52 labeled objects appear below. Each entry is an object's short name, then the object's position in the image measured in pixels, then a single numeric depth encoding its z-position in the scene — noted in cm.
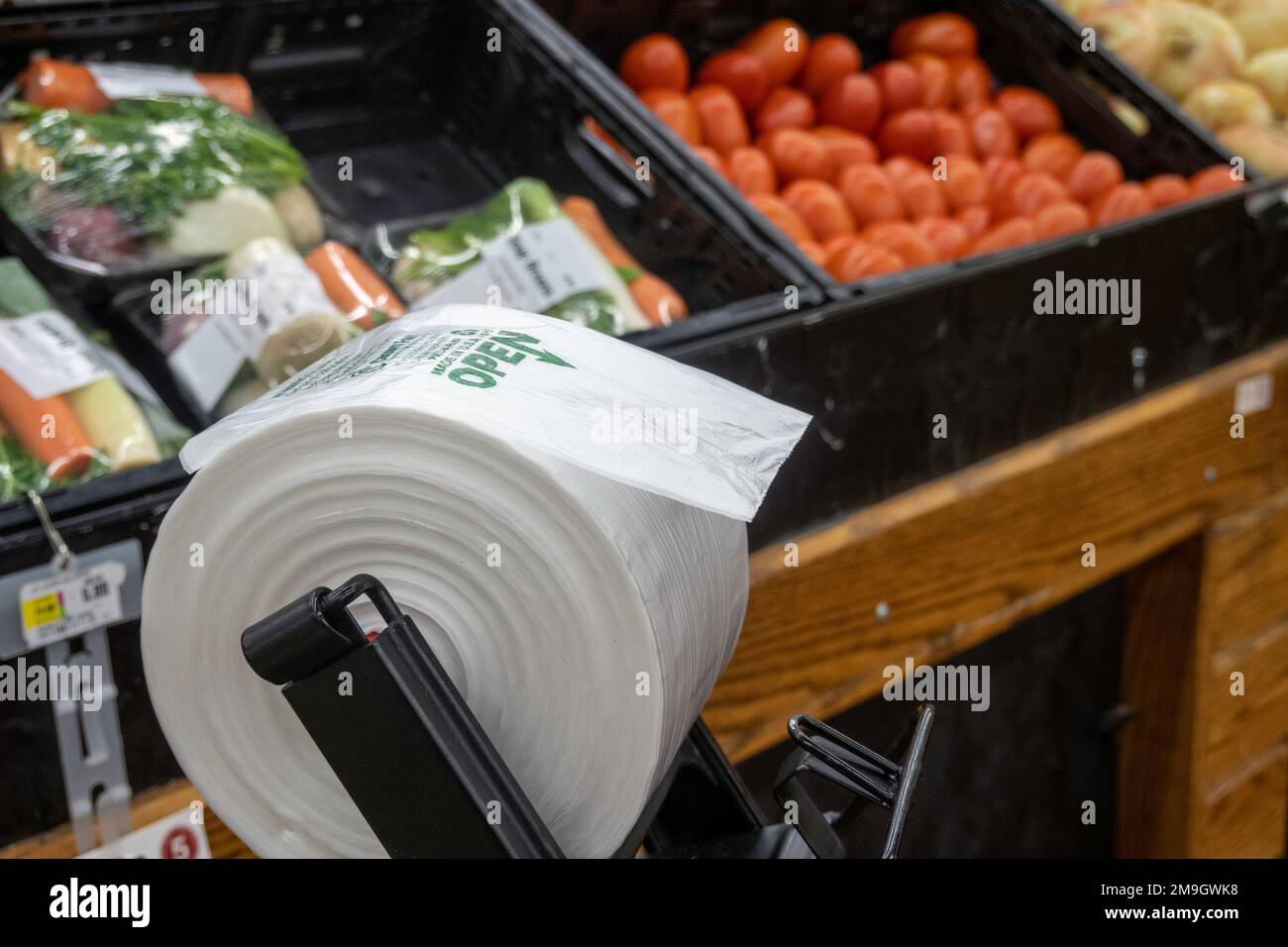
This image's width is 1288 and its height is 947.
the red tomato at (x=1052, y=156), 244
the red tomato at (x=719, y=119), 230
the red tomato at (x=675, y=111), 221
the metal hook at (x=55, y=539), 105
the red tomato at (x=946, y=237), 215
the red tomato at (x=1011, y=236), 215
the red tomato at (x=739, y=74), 239
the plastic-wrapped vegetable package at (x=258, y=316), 143
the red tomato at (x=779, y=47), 242
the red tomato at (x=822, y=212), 214
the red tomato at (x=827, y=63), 249
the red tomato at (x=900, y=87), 251
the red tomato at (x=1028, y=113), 254
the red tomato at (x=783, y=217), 205
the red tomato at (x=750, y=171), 220
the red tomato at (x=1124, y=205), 224
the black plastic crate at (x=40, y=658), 105
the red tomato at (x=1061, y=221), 218
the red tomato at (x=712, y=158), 216
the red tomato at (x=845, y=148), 235
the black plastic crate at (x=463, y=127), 178
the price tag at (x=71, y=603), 105
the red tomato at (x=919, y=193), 230
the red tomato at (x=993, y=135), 248
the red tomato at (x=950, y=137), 247
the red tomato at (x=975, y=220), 230
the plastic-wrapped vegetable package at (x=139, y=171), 158
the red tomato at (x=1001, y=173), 239
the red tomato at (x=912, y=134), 247
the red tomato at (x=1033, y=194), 232
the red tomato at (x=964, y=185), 236
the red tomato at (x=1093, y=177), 237
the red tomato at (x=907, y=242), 202
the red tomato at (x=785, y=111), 240
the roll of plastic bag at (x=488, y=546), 47
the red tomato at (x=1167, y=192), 225
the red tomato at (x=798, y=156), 228
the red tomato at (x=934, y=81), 252
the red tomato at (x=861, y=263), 187
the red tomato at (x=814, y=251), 200
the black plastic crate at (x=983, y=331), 158
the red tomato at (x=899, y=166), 234
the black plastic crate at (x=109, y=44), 154
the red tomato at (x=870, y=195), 221
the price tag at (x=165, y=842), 115
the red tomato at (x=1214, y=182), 219
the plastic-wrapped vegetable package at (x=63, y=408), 125
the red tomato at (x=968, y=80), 256
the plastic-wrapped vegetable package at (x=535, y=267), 157
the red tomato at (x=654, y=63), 229
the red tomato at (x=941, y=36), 257
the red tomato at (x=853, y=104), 246
